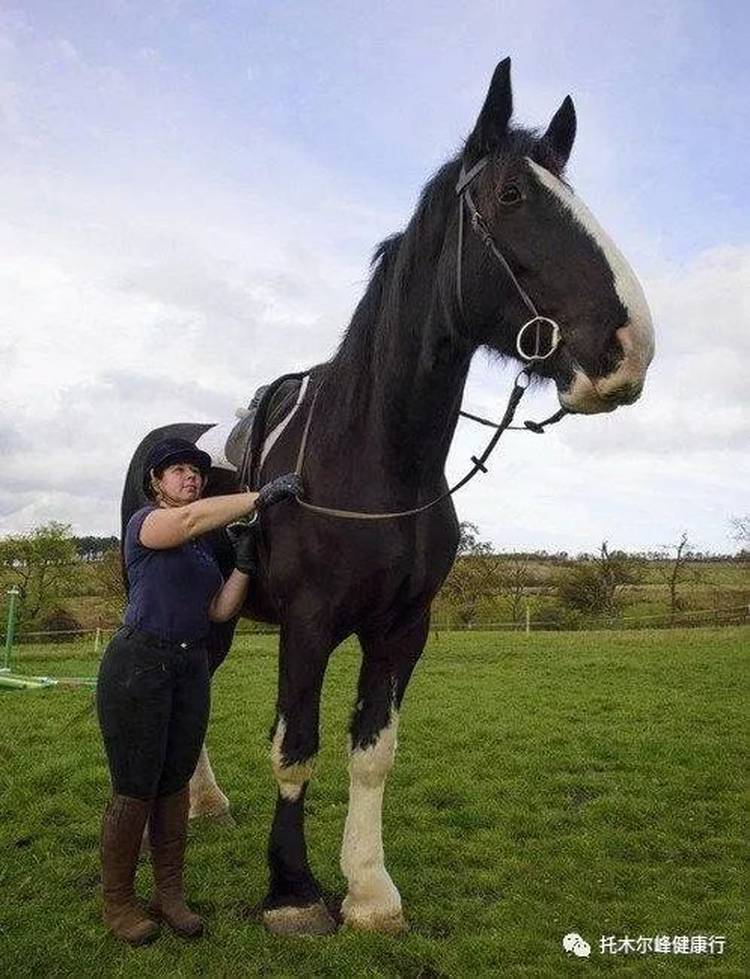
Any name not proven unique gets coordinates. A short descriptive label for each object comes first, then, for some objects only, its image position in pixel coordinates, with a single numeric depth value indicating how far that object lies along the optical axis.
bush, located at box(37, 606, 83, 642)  36.25
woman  3.49
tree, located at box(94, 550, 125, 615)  36.56
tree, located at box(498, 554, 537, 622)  45.37
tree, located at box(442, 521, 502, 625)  39.91
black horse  2.99
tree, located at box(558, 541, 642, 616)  44.34
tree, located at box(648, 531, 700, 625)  43.88
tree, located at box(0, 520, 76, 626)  38.50
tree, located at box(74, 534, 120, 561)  42.53
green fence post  12.89
